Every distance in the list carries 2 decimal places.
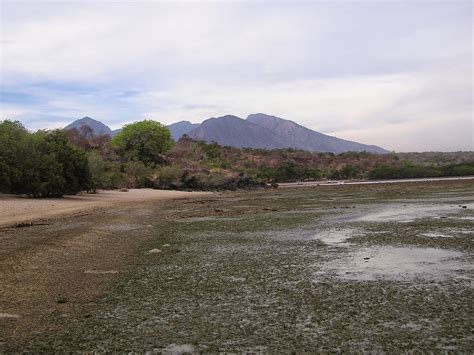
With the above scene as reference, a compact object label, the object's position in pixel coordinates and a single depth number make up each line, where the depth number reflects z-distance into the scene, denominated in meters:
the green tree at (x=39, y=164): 41.38
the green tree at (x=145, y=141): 101.00
